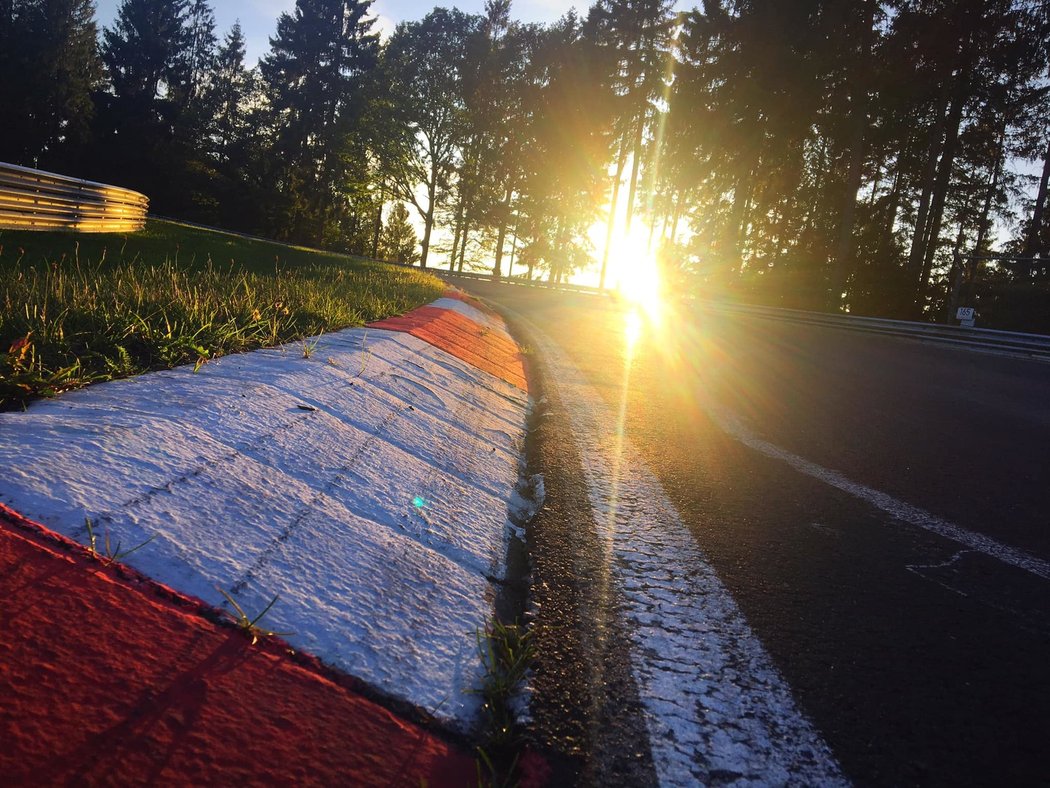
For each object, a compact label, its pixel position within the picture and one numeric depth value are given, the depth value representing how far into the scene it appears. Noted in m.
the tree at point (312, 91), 52.19
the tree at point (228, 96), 55.94
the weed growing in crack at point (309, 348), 3.89
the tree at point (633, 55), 38.66
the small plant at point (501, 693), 1.24
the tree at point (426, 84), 45.81
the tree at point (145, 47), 58.75
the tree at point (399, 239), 61.09
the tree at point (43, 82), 46.81
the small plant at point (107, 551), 1.46
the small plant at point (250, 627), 1.40
